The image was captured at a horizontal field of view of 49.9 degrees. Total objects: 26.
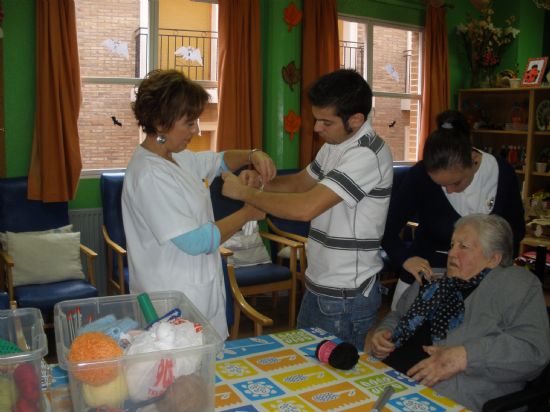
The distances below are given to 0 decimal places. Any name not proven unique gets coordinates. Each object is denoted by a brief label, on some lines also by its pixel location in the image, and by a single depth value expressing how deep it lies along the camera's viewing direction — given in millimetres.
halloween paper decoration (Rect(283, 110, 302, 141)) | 5016
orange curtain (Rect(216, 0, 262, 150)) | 4602
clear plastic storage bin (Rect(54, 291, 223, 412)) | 995
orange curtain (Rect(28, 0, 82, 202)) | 3883
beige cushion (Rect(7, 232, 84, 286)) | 3598
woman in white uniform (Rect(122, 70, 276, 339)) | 1669
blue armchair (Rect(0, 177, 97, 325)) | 3408
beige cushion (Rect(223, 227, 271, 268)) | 4149
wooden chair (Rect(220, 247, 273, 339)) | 2586
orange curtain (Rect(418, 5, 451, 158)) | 5906
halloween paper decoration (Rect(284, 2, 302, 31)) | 4902
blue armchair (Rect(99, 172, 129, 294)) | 4070
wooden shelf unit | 5555
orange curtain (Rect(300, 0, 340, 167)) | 5000
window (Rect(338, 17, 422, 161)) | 5809
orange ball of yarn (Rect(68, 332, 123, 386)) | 988
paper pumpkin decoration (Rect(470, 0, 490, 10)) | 5023
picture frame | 5469
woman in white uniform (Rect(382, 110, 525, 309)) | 2166
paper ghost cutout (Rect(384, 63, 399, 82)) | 6117
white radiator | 4273
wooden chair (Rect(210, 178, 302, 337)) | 3930
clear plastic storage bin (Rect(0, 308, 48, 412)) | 996
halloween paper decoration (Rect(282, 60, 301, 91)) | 4971
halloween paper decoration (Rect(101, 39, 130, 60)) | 4516
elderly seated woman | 1745
